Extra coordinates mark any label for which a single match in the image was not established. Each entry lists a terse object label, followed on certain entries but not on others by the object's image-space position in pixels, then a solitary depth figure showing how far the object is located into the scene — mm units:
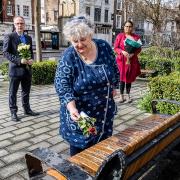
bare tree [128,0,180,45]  15836
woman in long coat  7745
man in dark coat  6125
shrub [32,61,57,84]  10719
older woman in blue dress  2855
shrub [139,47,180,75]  12876
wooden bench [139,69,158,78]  12141
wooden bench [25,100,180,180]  2174
